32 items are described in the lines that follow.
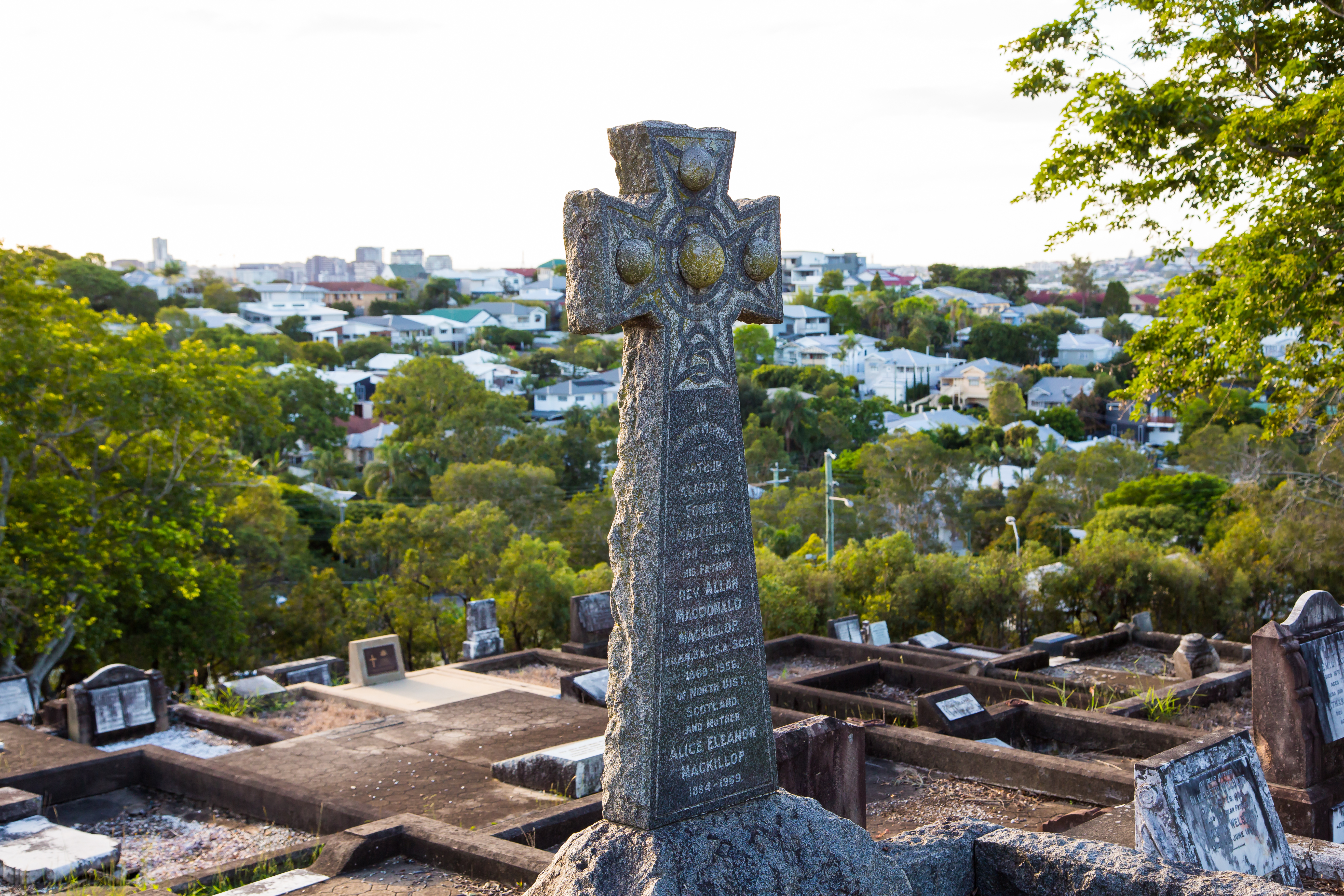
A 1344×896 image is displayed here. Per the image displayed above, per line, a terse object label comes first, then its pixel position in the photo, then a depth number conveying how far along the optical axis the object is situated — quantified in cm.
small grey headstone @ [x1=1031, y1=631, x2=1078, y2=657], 1573
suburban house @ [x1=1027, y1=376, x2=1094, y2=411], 7131
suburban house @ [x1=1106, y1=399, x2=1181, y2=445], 6262
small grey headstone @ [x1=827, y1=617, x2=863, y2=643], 1694
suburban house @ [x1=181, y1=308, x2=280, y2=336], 8812
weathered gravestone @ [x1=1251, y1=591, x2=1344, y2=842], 826
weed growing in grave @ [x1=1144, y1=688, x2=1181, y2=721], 1138
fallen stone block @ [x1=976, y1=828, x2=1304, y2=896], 432
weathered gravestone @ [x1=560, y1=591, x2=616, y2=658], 1566
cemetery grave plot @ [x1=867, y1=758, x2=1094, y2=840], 865
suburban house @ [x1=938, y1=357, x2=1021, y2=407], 7738
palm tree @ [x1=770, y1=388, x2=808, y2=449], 5600
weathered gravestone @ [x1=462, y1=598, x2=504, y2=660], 1608
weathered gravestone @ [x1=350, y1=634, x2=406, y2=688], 1430
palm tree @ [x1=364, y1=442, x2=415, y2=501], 4119
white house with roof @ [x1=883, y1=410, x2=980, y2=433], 6059
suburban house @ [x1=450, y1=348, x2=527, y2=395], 7575
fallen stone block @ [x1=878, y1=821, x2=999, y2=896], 473
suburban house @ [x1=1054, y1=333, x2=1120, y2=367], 9388
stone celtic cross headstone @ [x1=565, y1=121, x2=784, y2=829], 436
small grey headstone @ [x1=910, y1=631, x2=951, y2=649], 1678
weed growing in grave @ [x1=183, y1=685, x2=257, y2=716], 1285
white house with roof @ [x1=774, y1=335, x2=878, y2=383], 9225
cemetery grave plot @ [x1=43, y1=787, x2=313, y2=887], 843
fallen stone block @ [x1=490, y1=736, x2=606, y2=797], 897
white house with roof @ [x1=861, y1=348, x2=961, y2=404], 8425
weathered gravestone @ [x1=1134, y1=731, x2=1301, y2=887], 587
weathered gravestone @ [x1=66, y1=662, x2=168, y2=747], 1163
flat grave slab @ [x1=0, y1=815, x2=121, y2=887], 723
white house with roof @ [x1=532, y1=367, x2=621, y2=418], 7012
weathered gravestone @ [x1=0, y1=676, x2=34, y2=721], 1256
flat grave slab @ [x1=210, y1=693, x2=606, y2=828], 917
